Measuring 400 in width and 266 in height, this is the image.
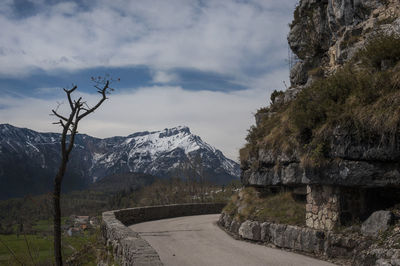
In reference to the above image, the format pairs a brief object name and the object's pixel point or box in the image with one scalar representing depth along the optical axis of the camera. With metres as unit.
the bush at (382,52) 9.97
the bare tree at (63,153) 11.40
